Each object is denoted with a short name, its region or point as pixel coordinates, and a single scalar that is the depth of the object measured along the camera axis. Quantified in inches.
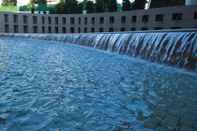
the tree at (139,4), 2246.6
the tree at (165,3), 2023.9
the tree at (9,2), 3397.1
